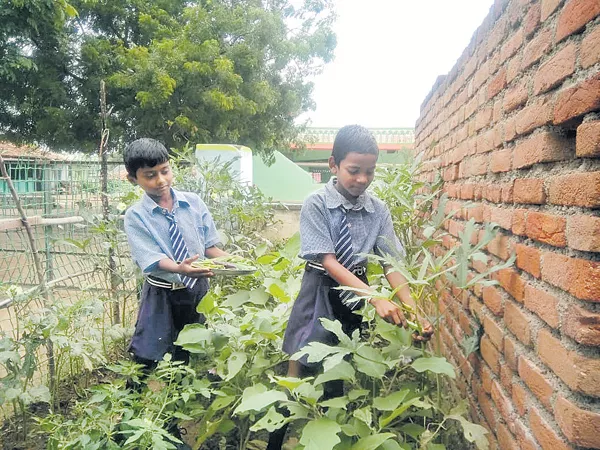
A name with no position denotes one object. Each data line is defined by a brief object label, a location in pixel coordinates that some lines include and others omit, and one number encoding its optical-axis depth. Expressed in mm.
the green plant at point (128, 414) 1649
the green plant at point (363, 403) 1473
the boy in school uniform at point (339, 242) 1829
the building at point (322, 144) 16578
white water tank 5605
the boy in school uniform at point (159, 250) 2145
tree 10625
